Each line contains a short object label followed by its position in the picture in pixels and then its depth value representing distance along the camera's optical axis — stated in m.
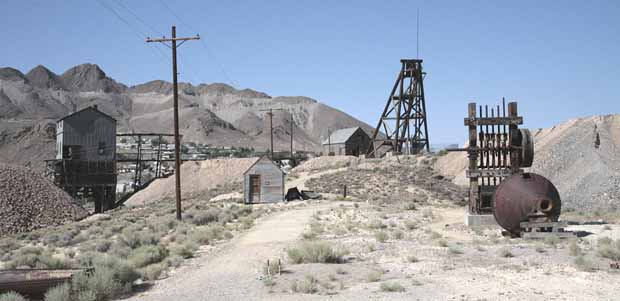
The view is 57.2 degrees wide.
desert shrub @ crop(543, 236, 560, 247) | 14.15
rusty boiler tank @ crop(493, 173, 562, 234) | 15.16
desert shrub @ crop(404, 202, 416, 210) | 26.98
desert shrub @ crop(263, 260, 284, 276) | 11.62
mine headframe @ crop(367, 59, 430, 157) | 44.94
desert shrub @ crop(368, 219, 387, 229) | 19.45
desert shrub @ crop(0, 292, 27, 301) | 9.28
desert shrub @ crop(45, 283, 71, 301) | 9.45
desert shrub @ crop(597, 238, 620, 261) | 11.98
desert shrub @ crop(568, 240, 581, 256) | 12.57
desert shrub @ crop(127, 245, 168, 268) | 13.62
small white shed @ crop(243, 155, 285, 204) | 31.84
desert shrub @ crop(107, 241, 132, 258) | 15.20
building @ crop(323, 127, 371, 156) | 64.00
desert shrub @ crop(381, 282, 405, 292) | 9.67
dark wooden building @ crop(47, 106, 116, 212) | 44.59
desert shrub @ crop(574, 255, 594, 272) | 10.83
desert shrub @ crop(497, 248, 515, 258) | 12.75
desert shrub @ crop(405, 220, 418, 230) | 19.17
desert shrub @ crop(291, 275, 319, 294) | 9.93
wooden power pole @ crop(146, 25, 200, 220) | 22.25
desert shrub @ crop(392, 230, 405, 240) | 16.69
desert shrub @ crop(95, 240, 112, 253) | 17.16
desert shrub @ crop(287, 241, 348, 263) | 12.74
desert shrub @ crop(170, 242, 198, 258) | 15.18
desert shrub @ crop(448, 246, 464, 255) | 13.43
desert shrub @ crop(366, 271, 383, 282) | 10.68
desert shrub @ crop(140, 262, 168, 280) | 12.12
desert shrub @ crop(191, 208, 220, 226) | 23.33
